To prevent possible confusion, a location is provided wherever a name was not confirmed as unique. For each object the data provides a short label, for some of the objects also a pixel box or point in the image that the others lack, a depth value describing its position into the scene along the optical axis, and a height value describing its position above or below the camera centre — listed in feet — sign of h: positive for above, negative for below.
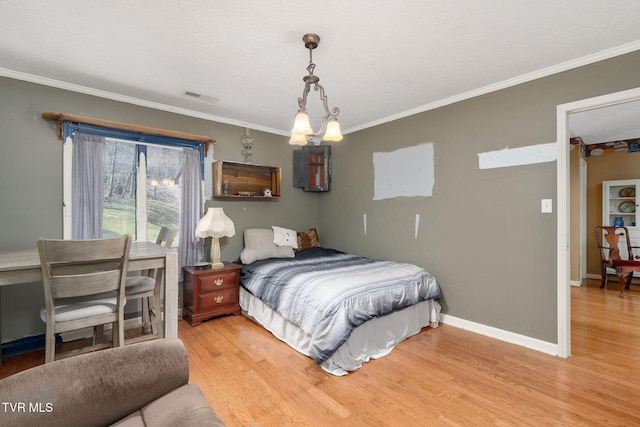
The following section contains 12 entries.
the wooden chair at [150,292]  7.47 -2.06
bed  7.25 -2.59
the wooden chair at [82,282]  5.56 -1.39
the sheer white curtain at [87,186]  8.98 +0.84
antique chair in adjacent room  13.75 -2.14
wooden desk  6.65 -1.21
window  9.27 +1.11
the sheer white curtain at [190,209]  11.03 +0.14
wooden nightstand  10.05 -2.85
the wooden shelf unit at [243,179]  11.81 +1.48
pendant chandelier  6.57 +2.22
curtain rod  8.59 +2.84
